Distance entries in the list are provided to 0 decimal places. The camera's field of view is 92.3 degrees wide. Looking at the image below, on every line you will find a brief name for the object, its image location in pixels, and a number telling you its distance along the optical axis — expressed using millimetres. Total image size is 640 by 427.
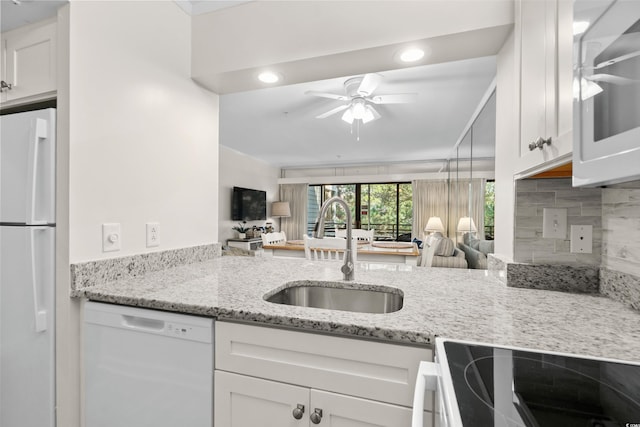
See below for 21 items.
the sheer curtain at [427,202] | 6602
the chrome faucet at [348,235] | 1448
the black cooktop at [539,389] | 507
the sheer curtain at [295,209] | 7523
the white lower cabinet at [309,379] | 823
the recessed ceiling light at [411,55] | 1408
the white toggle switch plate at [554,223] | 1215
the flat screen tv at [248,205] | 5711
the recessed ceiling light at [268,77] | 1631
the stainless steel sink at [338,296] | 1356
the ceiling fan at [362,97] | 2804
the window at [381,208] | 7234
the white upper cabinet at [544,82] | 812
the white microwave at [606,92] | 500
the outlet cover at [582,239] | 1188
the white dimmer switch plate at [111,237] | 1291
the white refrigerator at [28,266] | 1160
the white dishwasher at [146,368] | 1012
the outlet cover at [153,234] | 1490
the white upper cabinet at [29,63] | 1210
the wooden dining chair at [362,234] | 5316
